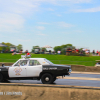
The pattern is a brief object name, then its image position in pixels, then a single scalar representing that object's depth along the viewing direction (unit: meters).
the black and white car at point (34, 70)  13.32
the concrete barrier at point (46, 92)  9.23
